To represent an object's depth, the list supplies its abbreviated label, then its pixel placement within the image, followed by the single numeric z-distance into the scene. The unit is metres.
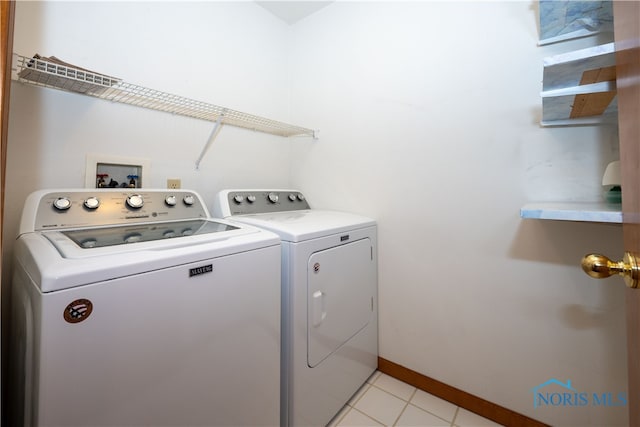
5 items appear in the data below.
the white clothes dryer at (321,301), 1.17
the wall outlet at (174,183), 1.59
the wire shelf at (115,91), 1.02
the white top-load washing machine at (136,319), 0.63
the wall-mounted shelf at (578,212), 0.88
